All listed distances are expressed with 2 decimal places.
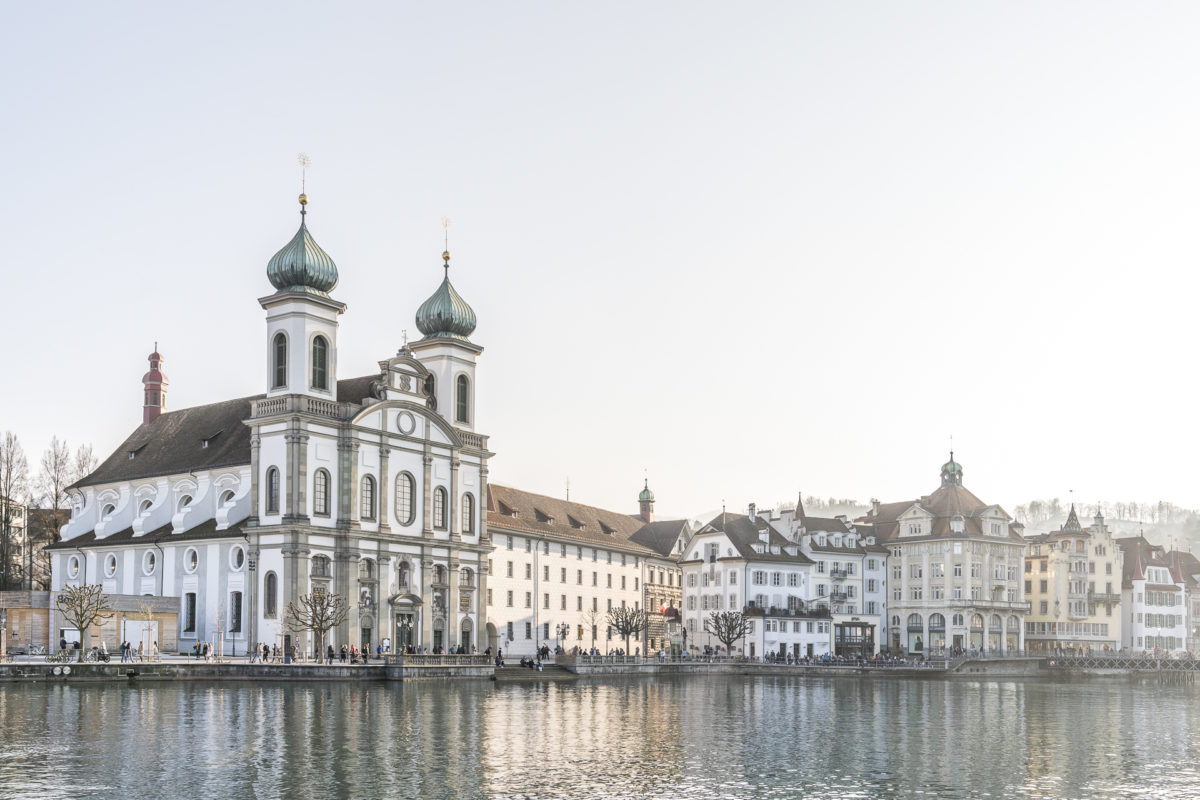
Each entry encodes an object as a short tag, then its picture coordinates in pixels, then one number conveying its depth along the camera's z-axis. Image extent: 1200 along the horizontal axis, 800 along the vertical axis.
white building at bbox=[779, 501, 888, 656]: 111.06
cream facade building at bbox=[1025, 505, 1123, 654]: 119.94
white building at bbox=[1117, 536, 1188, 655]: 125.19
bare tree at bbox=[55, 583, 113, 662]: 67.69
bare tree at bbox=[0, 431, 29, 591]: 96.06
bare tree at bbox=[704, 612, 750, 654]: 99.00
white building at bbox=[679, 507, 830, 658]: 104.75
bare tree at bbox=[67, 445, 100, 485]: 103.06
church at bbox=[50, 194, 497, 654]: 76.44
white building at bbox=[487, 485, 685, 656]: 94.25
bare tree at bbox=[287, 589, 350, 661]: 71.19
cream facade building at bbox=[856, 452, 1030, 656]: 112.62
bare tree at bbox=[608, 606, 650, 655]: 100.38
